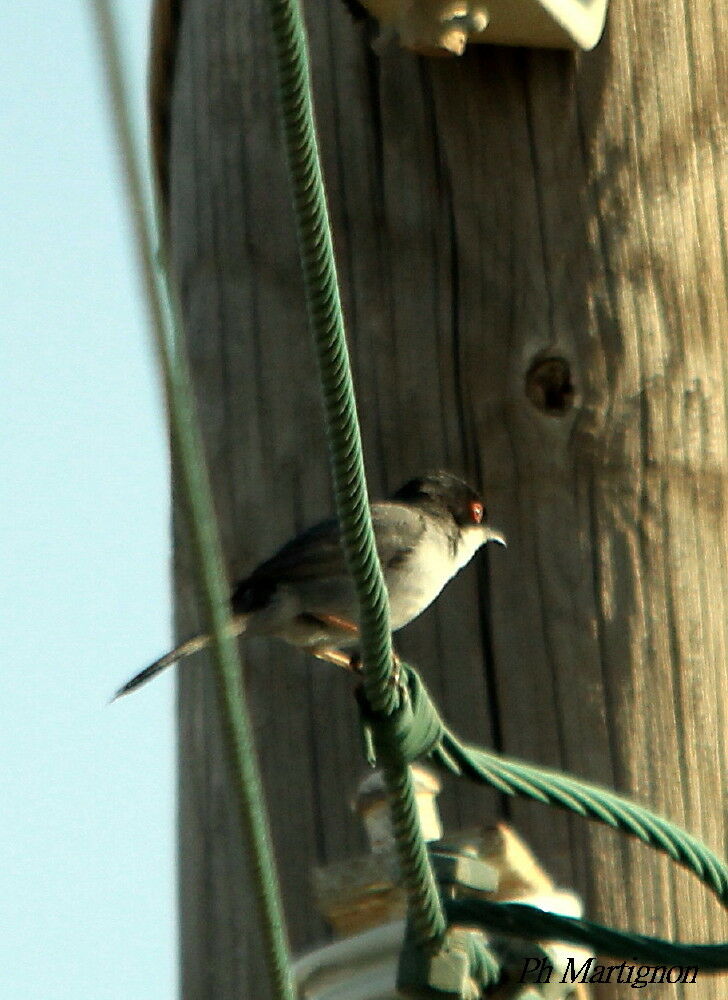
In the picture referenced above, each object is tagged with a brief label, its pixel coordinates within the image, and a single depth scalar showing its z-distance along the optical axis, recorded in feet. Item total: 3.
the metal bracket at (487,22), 27.63
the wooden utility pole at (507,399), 25.50
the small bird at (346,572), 28.27
